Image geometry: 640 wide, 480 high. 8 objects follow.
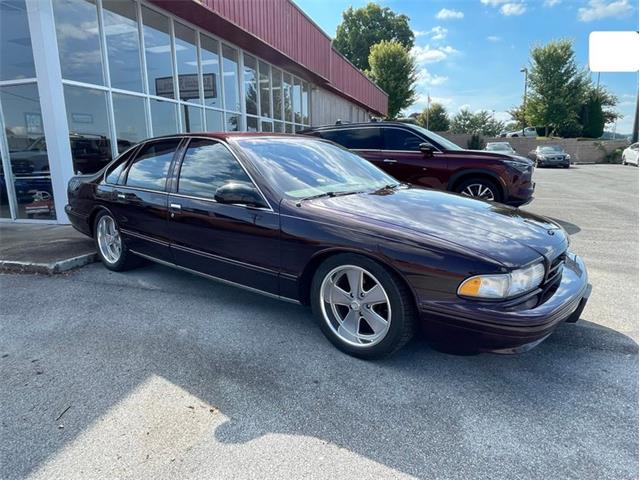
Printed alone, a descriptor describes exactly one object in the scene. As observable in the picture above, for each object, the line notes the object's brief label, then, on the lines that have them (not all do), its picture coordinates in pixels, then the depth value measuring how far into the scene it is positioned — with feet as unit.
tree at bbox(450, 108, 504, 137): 223.10
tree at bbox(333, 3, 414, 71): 172.76
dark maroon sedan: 7.45
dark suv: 21.27
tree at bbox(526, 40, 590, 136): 123.44
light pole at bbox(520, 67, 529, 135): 132.46
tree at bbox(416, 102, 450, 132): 181.88
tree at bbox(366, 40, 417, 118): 120.57
